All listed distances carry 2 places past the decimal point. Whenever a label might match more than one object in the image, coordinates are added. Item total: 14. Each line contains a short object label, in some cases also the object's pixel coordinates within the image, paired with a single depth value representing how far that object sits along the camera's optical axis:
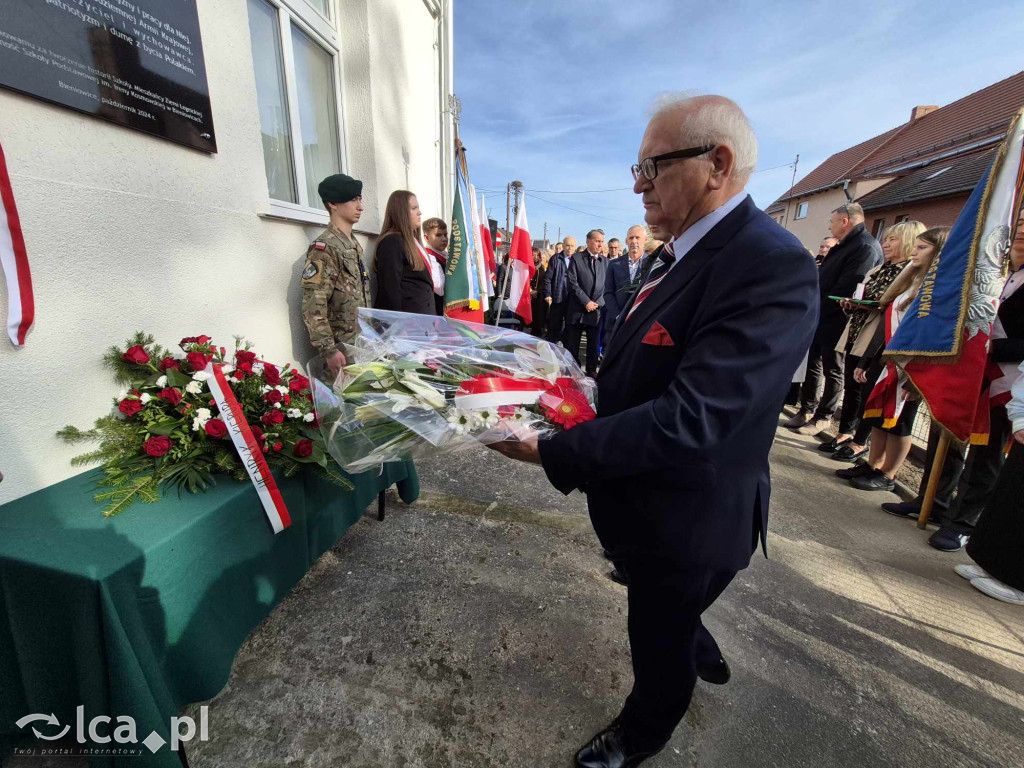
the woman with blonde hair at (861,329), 3.88
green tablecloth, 1.20
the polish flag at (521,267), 6.78
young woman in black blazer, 3.56
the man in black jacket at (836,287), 4.55
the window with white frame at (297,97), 2.94
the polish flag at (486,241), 7.12
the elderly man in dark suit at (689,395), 0.98
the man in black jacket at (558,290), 7.34
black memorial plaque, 1.46
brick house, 17.22
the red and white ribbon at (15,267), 1.40
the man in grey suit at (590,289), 6.94
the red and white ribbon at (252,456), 1.71
